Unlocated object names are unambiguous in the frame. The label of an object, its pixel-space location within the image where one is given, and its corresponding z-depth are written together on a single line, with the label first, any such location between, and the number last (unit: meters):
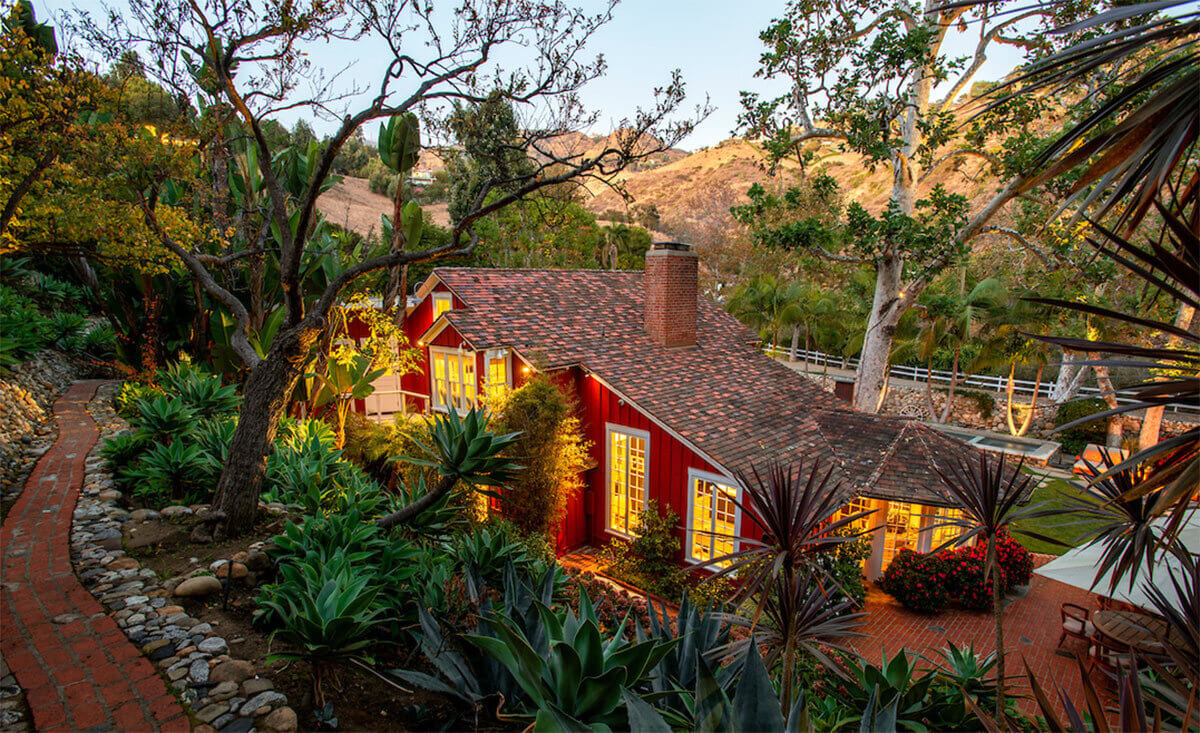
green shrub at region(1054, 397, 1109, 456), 19.47
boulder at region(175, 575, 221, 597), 4.66
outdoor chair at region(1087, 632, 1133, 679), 7.04
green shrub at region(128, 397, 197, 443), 7.75
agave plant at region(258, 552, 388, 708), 3.56
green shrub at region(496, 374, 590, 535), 10.49
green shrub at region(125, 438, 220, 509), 6.80
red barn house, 10.78
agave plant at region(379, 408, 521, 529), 4.95
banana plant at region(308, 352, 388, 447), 12.67
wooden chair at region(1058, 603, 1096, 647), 8.45
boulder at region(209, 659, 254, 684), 3.69
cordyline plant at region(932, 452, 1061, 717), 4.57
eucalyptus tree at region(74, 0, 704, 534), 6.00
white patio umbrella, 7.61
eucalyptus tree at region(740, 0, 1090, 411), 12.69
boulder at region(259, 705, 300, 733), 3.27
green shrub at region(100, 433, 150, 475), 7.45
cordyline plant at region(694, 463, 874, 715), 4.54
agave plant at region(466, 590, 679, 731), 2.88
